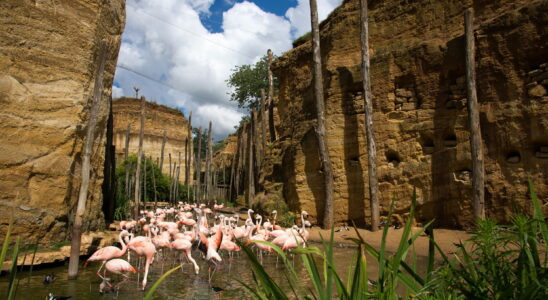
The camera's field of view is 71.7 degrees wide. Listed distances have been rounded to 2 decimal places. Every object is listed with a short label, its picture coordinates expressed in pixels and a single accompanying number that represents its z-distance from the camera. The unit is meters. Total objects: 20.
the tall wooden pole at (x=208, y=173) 25.41
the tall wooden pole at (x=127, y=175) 19.93
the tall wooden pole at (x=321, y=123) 13.34
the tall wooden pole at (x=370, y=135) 12.35
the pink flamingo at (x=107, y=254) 6.93
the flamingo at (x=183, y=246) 8.32
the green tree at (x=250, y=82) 40.16
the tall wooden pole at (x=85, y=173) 7.11
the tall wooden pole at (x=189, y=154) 26.82
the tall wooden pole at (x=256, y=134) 21.39
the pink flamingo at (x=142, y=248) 7.40
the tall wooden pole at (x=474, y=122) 10.01
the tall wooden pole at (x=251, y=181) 20.88
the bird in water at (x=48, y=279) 6.71
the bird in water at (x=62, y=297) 5.55
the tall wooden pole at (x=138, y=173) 15.27
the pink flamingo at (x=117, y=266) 6.61
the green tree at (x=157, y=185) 28.34
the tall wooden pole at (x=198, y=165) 24.52
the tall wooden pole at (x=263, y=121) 21.06
